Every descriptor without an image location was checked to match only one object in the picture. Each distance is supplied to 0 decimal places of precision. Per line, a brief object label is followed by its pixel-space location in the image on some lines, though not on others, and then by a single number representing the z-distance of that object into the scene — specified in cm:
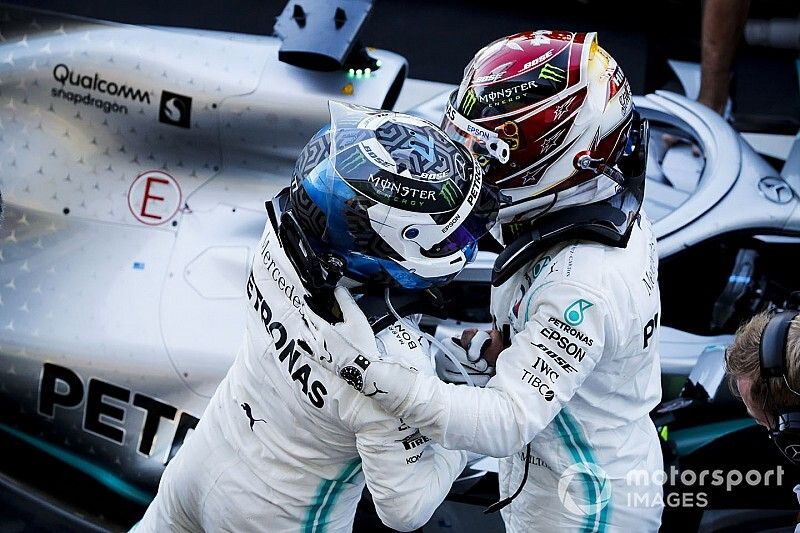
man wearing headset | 1010
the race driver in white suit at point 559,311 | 1016
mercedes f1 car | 1117
